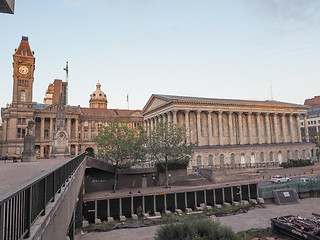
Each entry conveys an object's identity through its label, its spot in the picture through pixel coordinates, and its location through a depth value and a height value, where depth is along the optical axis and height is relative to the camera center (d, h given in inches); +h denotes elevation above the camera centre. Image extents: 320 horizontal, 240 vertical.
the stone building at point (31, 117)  2578.7 +382.8
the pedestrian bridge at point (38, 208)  151.7 -53.2
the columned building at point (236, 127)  2288.4 +192.7
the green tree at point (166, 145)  1645.3 +7.2
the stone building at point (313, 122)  3811.0 +350.7
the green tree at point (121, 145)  1610.5 +17.4
